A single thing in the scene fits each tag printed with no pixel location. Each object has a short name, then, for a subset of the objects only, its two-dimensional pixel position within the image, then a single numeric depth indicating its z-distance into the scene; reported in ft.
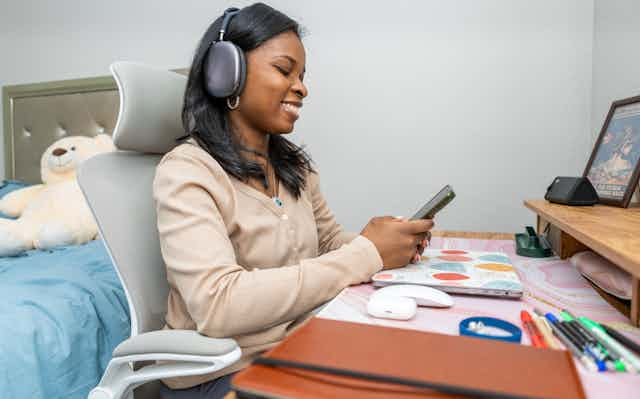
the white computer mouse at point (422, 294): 1.95
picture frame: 2.73
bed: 2.90
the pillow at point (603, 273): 2.01
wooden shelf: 1.66
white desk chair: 2.10
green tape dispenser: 3.04
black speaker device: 2.92
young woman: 2.09
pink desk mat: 1.28
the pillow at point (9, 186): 6.08
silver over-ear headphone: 2.62
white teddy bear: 4.57
